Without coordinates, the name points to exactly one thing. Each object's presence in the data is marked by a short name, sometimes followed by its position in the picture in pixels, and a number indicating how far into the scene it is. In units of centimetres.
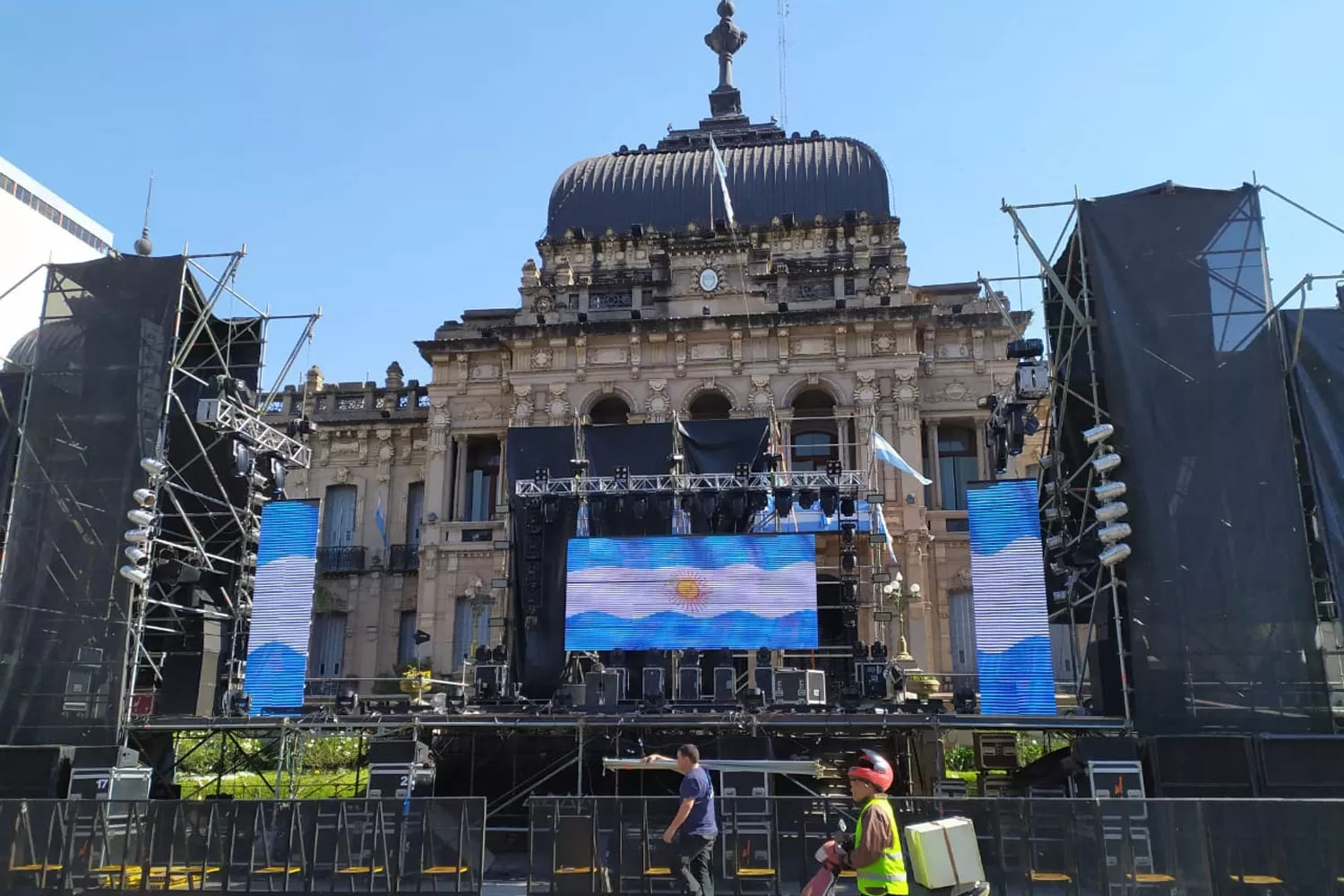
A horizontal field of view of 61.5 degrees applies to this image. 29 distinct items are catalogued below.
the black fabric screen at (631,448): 2594
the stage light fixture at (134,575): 1783
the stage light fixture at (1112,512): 1557
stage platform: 1666
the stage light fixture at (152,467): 1820
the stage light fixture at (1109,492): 1572
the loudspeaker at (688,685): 2173
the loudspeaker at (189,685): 1958
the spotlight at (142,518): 1795
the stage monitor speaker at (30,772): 1644
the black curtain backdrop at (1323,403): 1533
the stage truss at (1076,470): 1606
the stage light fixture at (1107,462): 1582
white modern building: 5731
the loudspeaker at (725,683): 2159
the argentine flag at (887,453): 2564
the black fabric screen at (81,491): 1759
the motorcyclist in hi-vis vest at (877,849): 767
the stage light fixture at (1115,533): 1552
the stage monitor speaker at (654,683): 2136
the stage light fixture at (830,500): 2356
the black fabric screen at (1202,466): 1493
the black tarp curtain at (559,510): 2484
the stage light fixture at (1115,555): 1554
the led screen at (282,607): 1977
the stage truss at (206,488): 1947
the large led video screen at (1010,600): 1734
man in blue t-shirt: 1037
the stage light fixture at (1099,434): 1620
